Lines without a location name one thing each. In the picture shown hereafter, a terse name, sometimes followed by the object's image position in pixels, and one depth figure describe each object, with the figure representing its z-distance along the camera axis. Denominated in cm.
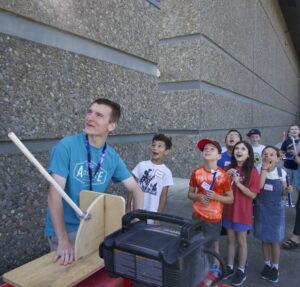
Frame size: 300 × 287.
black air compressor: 111
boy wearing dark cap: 500
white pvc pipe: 135
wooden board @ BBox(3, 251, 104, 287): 141
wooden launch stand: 143
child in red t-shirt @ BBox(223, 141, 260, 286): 314
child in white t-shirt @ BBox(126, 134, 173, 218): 315
